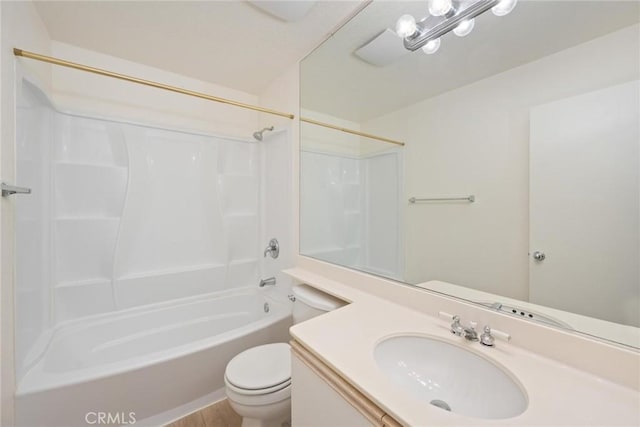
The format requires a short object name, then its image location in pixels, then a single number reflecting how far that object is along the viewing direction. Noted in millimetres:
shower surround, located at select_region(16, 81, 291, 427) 1176
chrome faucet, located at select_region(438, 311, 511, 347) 737
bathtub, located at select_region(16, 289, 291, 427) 1062
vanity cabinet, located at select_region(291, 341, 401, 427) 565
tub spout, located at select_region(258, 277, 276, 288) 2070
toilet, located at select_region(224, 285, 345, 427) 1078
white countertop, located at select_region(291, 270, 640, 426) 489
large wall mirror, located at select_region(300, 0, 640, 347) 667
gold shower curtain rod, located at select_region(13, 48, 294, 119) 1050
